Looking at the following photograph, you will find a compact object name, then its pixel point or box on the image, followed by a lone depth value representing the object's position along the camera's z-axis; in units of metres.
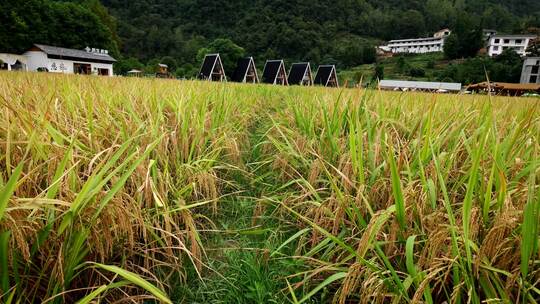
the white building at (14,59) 24.94
